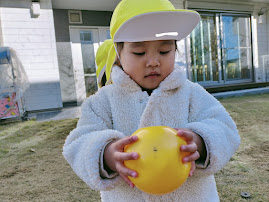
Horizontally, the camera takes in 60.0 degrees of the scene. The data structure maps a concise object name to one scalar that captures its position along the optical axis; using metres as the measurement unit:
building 6.53
